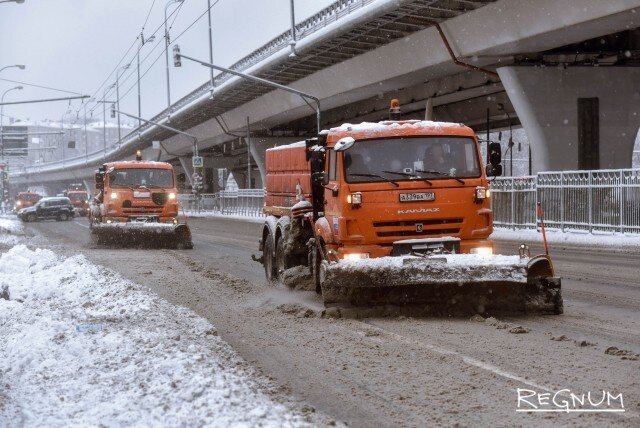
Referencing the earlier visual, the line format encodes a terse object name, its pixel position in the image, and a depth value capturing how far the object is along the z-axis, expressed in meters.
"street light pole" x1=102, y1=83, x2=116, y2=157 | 107.41
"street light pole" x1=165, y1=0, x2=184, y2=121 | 63.64
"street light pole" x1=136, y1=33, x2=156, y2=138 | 71.72
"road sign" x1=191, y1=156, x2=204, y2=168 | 67.44
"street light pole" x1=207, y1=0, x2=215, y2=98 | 62.29
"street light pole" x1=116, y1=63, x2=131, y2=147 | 91.25
